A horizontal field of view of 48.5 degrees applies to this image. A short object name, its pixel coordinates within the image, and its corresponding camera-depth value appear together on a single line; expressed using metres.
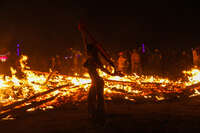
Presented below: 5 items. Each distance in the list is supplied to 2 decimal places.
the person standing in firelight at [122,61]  14.66
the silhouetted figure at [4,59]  18.84
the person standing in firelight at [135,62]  15.59
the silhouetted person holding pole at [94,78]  5.74
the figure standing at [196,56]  15.41
